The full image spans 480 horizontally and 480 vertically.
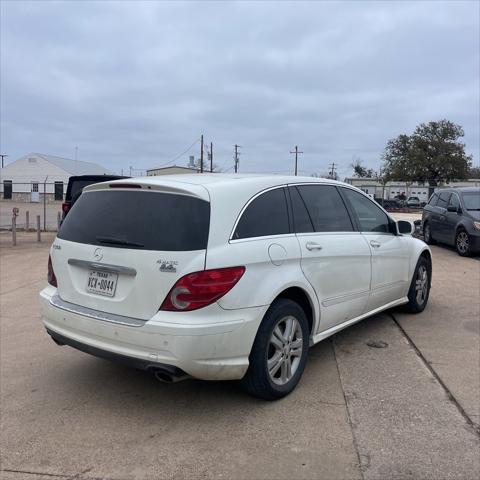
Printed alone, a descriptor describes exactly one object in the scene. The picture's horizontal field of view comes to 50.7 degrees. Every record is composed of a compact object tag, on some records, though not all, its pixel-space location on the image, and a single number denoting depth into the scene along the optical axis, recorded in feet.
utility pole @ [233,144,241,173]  268.99
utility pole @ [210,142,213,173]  219.78
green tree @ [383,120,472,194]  207.82
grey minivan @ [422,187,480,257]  36.88
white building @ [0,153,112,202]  249.55
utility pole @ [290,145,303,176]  277.44
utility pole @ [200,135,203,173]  197.38
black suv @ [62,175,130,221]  35.24
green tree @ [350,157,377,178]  341.47
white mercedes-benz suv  10.84
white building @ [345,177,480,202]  194.70
